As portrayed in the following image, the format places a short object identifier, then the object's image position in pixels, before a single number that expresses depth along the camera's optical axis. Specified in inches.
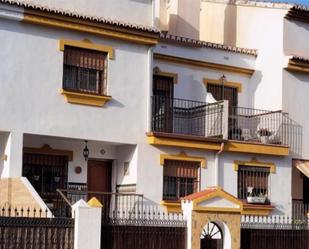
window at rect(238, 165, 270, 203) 921.5
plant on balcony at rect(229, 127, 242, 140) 922.7
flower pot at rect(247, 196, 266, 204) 914.1
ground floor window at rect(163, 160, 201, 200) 860.6
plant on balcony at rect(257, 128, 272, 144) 943.7
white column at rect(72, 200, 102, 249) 642.8
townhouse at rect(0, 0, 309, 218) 767.7
